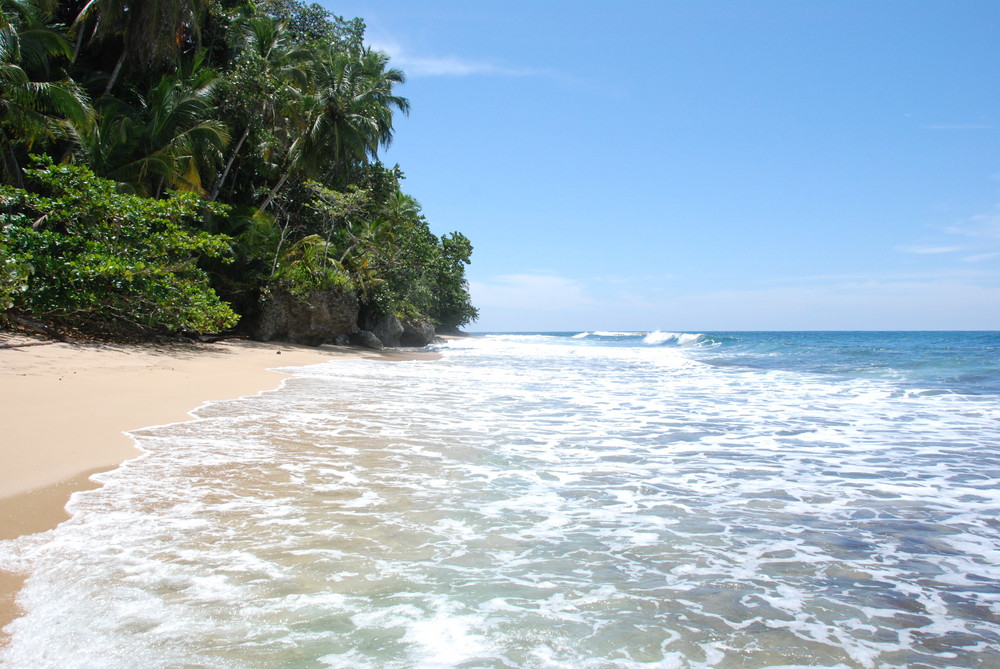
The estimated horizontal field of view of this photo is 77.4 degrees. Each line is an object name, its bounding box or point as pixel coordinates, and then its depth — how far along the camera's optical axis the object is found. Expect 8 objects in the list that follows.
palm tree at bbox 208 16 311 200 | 19.22
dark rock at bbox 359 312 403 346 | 26.41
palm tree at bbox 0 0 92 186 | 13.34
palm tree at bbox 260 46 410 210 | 21.91
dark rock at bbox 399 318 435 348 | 30.31
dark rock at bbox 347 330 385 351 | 24.95
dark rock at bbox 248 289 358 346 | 20.23
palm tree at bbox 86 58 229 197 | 15.74
